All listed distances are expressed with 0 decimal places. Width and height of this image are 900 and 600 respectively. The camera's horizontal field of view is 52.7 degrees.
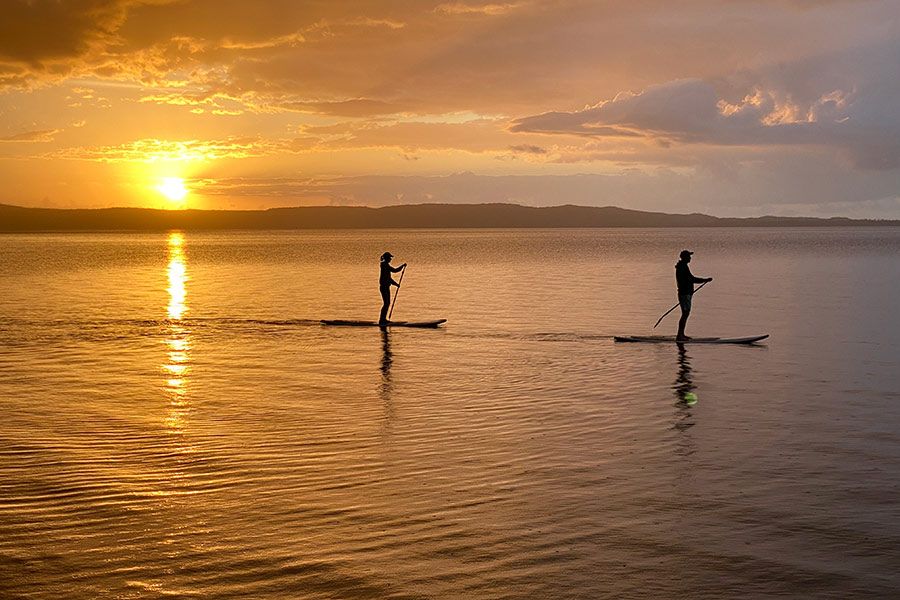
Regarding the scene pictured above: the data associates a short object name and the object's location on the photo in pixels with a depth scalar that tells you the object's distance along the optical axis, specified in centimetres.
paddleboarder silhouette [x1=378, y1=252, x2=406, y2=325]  3208
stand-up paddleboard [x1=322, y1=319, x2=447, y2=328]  3150
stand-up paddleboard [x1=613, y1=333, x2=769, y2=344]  2639
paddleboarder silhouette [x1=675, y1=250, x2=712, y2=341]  2736
